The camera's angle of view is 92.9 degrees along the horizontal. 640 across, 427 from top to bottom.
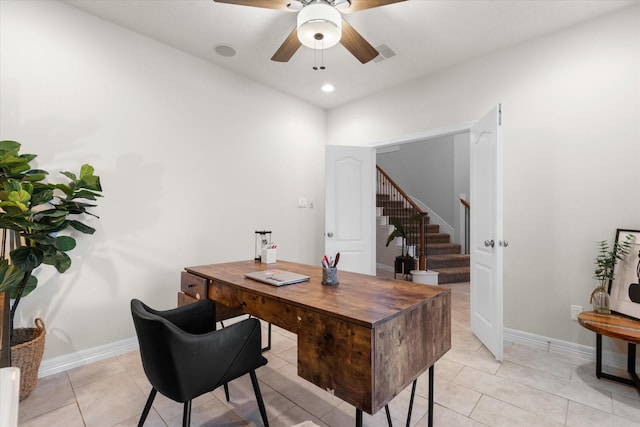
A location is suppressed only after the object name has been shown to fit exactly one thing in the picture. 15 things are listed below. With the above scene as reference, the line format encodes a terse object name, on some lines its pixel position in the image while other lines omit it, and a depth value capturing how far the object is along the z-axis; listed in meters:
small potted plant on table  2.28
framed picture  2.21
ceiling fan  1.92
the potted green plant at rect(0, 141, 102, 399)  1.78
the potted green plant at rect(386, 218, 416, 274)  4.80
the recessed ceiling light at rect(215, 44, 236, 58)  2.94
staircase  5.45
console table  1.96
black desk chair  1.24
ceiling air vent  2.91
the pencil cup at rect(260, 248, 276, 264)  2.35
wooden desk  1.08
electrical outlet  2.56
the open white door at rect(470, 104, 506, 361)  2.53
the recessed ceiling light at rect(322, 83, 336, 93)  3.78
